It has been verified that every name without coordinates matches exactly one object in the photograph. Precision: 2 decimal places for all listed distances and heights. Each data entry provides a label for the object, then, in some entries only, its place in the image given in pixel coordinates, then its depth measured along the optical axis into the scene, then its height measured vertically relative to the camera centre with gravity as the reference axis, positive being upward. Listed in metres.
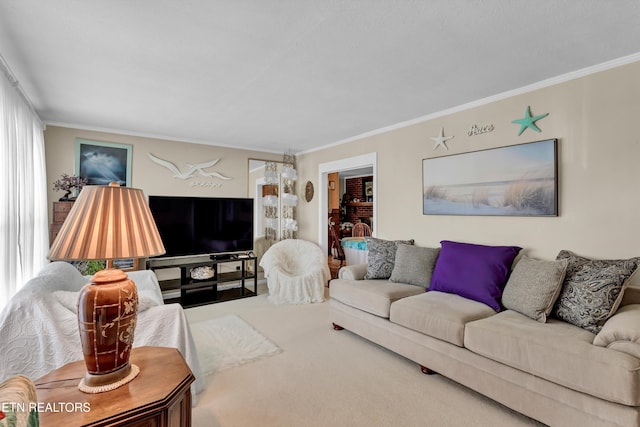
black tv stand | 4.20 -1.02
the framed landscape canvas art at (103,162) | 3.90 +0.65
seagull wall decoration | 4.42 +0.65
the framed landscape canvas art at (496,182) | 2.59 +0.28
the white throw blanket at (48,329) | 1.74 -0.73
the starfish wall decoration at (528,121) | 2.64 +0.79
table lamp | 1.18 -0.27
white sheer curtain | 2.07 +0.15
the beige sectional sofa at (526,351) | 1.55 -0.88
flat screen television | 4.18 -0.18
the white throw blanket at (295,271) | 4.21 -0.88
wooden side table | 1.05 -0.70
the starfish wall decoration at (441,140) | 3.34 +0.79
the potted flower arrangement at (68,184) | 3.47 +0.31
